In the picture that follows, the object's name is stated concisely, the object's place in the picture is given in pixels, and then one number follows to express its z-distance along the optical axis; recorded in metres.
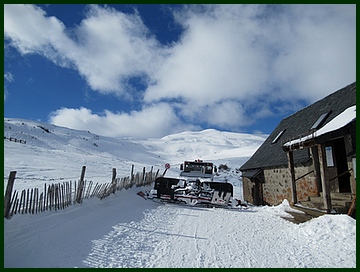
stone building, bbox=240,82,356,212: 7.28
